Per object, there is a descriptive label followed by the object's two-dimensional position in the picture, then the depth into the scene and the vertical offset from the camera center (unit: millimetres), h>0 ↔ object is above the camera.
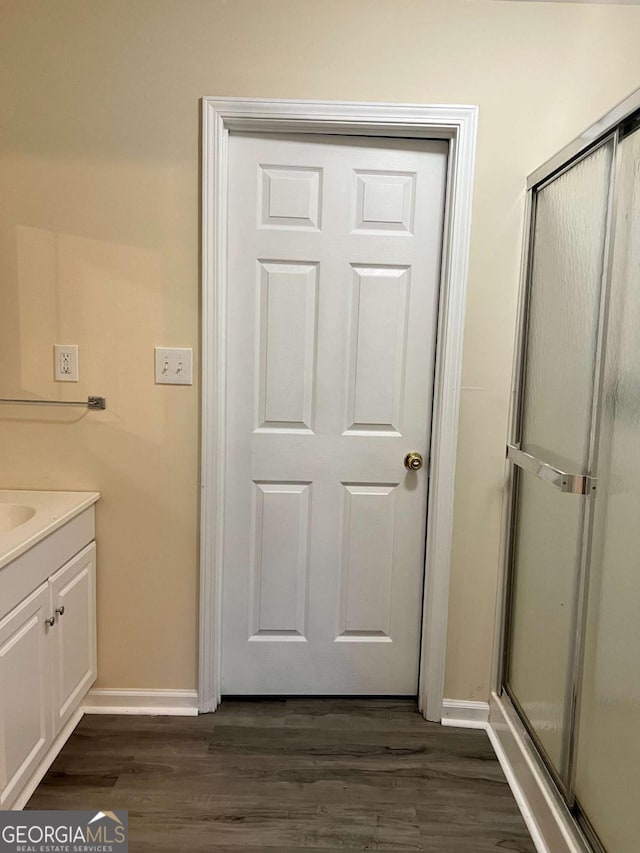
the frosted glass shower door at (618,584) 1269 -494
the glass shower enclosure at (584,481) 1310 -286
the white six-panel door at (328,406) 1974 -156
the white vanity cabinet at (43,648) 1452 -852
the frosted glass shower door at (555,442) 1520 -211
